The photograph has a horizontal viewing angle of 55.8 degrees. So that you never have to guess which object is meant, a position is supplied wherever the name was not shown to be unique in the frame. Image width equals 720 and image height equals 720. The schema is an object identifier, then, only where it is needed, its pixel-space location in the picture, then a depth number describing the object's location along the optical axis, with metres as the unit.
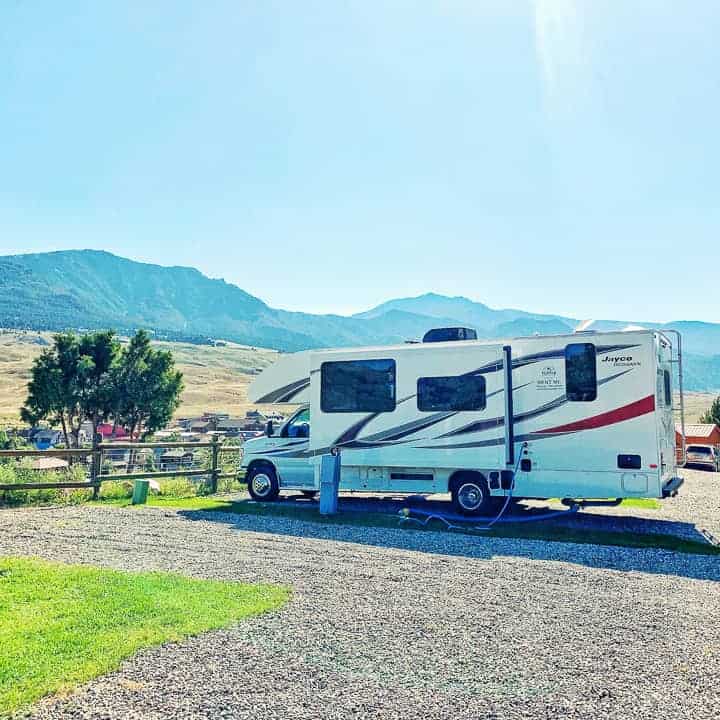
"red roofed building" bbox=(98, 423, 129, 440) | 47.31
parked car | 26.69
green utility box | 13.22
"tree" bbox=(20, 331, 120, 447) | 41.72
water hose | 11.14
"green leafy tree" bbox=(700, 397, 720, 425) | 41.49
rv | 10.90
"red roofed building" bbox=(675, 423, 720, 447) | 30.37
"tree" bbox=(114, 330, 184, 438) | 43.81
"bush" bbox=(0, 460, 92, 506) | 12.83
